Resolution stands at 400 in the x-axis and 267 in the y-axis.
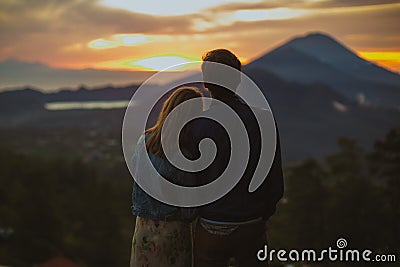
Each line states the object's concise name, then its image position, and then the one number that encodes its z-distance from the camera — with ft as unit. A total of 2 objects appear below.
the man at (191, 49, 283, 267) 5.01
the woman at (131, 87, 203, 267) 5.16
